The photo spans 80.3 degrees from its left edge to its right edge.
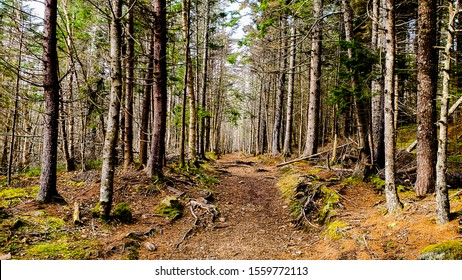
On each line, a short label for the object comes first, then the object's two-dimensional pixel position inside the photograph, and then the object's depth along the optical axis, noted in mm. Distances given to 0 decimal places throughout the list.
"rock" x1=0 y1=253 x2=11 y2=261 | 4244
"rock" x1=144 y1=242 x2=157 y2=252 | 5574
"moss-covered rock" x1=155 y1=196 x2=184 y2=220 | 7547
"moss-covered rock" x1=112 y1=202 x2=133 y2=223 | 6686
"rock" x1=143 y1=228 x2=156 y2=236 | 6252
